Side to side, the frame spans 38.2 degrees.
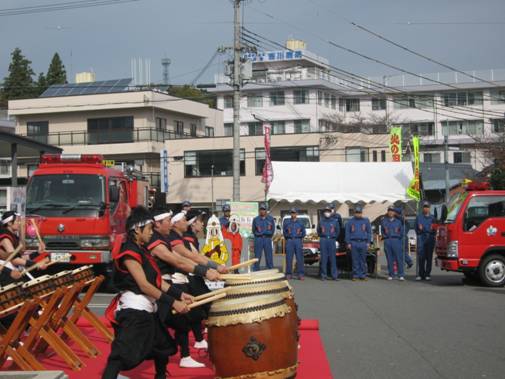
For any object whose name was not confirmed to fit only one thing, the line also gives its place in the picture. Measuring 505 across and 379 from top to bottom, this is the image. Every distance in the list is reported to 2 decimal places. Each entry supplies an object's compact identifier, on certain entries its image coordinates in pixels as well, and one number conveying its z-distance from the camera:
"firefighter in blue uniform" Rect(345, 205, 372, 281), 19.75
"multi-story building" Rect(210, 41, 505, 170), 64.50
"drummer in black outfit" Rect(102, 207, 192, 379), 6.60
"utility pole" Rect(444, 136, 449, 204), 40.12
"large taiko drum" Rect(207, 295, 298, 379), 6.21
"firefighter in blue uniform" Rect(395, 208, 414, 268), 20.09
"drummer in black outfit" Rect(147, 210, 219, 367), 7.42
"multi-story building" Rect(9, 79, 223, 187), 50.00
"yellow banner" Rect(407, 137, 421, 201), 25.03
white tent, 25.42
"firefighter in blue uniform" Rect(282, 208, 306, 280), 20.23
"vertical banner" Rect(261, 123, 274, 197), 28.74
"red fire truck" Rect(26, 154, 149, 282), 17.03
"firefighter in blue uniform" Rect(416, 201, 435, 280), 19.94
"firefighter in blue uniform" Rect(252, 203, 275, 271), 20.84
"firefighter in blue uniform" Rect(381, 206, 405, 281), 19.75
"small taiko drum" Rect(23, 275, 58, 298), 7.93
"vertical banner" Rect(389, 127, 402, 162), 41.06
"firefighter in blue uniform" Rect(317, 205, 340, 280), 19.92
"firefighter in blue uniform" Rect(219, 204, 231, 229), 21.17
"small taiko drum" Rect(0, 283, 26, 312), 7.46
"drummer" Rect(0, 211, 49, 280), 10.07
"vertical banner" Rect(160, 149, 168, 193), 47.66
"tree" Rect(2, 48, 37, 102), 69.06
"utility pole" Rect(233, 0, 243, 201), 30.89
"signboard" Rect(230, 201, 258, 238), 22.11
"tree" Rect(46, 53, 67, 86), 70.81
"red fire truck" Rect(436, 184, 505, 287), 17.59
